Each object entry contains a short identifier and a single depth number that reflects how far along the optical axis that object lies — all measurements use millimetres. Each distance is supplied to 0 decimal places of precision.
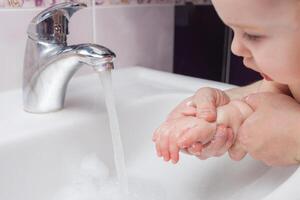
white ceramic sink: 505
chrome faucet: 527
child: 354
